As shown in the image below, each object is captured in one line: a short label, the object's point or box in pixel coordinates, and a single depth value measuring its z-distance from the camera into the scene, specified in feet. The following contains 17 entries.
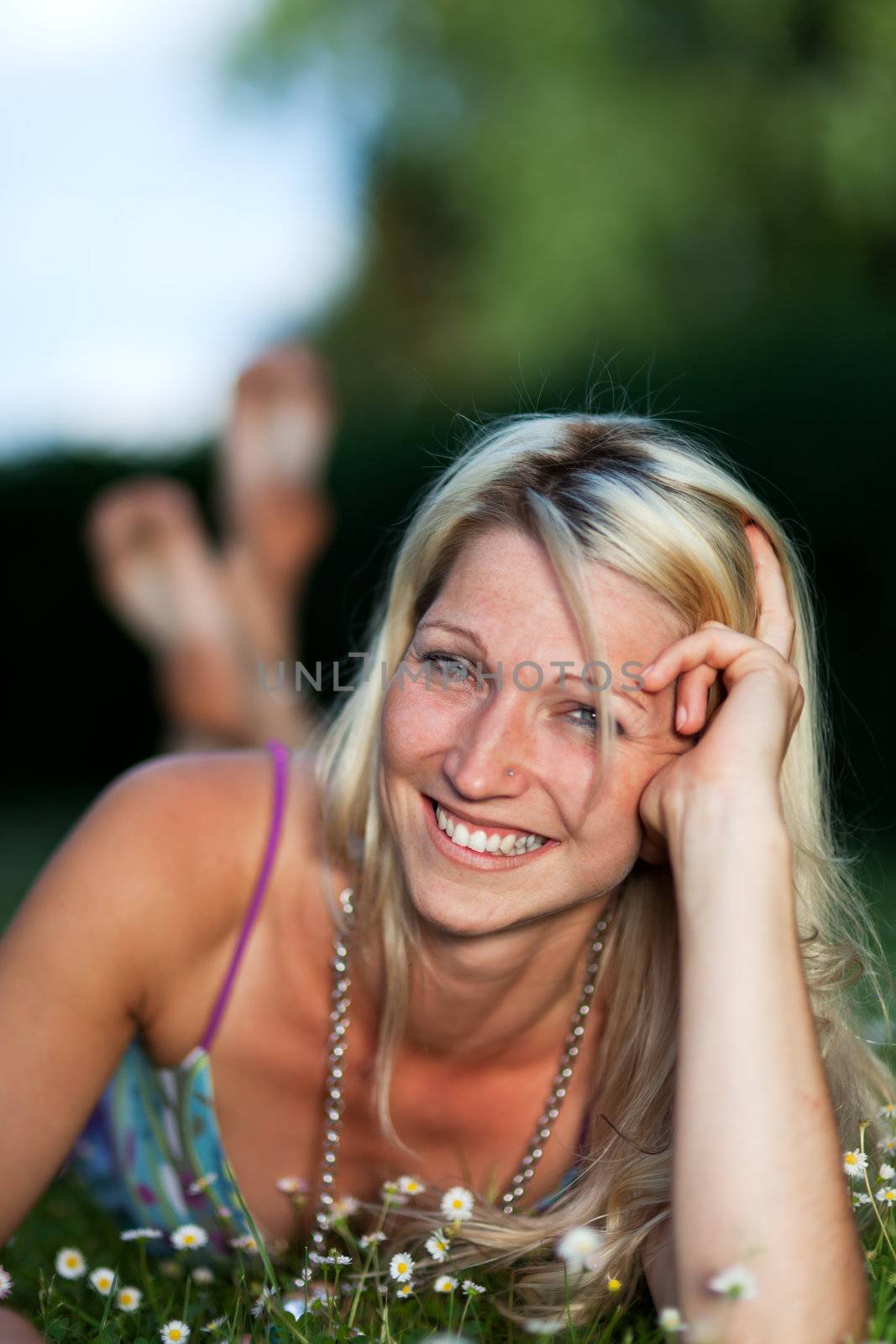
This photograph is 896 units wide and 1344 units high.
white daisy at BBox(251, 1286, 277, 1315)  6.43
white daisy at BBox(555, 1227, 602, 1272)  5.55
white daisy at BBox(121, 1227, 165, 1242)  7.10
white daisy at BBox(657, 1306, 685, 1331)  5.20
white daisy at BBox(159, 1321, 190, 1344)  6.68
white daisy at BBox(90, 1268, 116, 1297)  7.39
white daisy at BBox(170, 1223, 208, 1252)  7.44
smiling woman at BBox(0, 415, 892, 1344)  6.27
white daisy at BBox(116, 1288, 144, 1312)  7.18
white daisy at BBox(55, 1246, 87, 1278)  7.75
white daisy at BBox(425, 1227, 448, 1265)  6.61
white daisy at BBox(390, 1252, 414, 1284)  6.57
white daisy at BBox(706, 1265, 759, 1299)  5.16
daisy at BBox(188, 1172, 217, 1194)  8.27
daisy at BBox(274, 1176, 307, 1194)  8.27
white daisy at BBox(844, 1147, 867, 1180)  7.22
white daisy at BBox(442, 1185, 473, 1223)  6.98
